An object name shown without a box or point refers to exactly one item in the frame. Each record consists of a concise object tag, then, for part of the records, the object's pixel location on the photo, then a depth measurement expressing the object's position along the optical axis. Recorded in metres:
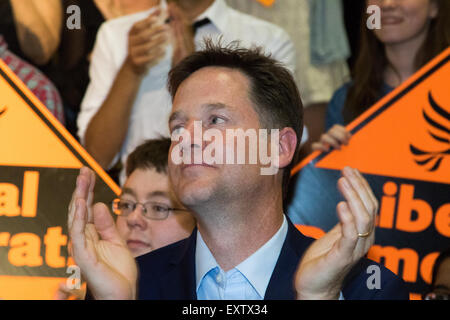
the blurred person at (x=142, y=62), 4.73
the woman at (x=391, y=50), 4.76
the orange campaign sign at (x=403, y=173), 4.61
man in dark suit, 2.79
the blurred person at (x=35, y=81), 4.71
